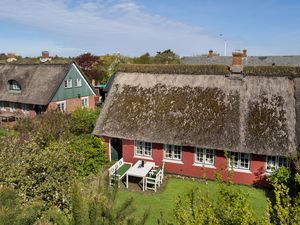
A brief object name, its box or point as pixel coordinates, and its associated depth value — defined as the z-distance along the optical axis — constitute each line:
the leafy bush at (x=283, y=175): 16.81
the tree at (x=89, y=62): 60.06
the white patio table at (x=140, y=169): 18.11
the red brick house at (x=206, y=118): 18.17
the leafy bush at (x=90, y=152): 19.75
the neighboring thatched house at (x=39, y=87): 32.94
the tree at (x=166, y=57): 79.00
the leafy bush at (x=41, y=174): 10.56
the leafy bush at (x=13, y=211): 6.20
